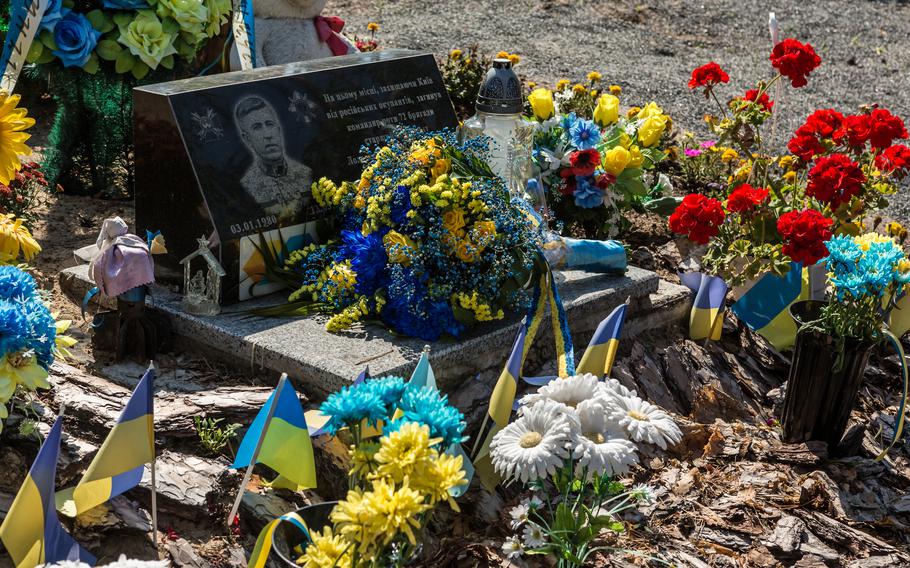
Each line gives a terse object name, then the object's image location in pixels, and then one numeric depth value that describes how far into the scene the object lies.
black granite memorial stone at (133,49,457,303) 3.91
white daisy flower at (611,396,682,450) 2.91
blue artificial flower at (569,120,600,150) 5.00
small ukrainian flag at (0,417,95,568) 2.60
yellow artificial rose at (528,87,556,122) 5.11
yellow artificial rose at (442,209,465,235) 3.79
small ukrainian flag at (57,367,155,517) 2.76
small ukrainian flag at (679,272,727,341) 4.61
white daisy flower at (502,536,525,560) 3.05
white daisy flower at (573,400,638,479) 2.81
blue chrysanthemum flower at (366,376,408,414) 2.53
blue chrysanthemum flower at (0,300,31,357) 2.98
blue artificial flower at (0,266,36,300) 3.11
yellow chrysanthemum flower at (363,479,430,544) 2.22
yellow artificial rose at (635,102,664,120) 5.41
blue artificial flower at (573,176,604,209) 4.95
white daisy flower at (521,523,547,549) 3.07
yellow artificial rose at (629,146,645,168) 5.11
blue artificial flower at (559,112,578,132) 5.05
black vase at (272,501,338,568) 2.82
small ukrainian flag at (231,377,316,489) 2.86
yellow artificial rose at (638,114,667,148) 5.30
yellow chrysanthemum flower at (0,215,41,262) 3.57
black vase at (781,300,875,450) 3.90
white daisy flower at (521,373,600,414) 3.01
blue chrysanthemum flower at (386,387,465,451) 2.46
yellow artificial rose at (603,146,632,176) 4.99
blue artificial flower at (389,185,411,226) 3.88
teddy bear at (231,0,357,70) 5.93
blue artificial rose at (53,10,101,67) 5.07
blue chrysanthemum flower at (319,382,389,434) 2.47
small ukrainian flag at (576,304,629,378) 3.58
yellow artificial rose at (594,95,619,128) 5.27
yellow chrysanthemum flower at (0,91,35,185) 3.54
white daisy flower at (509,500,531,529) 3.15
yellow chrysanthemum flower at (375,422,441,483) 2.29
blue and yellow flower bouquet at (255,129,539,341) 3.79
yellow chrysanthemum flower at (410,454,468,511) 2.31
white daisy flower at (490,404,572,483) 2.79
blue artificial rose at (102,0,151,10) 5.15
